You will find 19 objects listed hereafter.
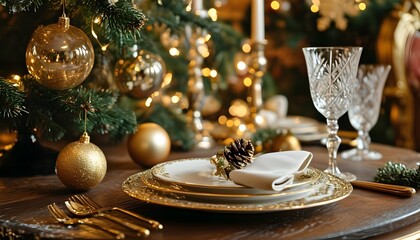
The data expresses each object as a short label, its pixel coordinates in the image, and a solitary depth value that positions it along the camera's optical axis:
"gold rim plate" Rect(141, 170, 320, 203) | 0.73
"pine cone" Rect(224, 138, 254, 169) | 0.84
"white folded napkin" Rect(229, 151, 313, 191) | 0.72
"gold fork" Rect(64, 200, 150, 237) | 0.64
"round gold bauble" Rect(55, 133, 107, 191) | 0.88
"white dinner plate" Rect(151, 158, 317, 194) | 0.74
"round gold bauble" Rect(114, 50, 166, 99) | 1.16
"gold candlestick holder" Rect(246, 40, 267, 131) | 1.48
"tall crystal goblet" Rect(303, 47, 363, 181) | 0.98
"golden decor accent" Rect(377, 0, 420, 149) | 2.04
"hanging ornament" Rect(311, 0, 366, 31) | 2.05
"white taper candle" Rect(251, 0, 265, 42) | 1.45
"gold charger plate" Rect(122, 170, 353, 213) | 0.70
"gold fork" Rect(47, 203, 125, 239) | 0.64
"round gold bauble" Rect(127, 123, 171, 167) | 1.08
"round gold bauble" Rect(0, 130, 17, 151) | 1.05
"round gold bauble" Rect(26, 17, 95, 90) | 0.89
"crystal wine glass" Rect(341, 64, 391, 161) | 1.24
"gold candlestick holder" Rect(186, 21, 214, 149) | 1.47
